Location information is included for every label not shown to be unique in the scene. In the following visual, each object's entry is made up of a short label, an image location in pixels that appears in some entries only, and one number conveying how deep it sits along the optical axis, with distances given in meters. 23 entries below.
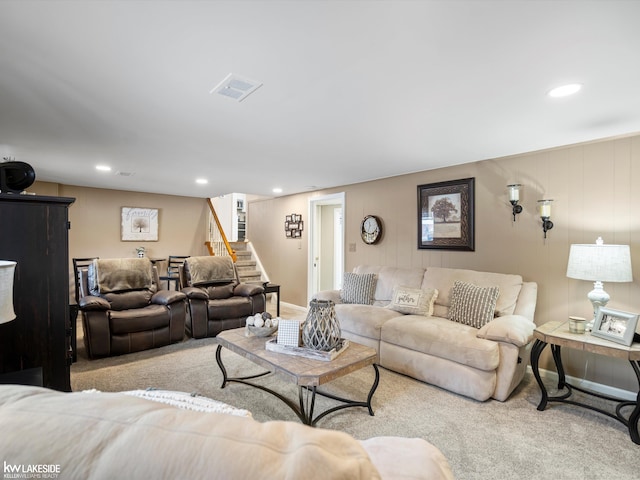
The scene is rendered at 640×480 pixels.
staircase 6.75
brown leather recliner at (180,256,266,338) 4.30
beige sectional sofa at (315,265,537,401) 2.64
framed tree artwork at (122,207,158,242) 6.40
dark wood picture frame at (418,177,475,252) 3.81
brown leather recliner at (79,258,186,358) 3.54
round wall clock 4.80
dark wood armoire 1.80
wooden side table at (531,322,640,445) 2.20
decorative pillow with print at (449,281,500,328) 3.09
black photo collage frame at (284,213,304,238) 6.19
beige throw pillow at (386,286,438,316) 3.56
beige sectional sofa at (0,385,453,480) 0.45
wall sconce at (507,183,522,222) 3.32
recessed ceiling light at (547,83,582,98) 1.95
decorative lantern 2.33
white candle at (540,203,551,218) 3.11
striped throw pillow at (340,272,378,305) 4.21
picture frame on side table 2.28
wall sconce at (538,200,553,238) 3.11
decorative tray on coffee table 2.25
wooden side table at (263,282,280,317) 5.36
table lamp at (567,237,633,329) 2.46
